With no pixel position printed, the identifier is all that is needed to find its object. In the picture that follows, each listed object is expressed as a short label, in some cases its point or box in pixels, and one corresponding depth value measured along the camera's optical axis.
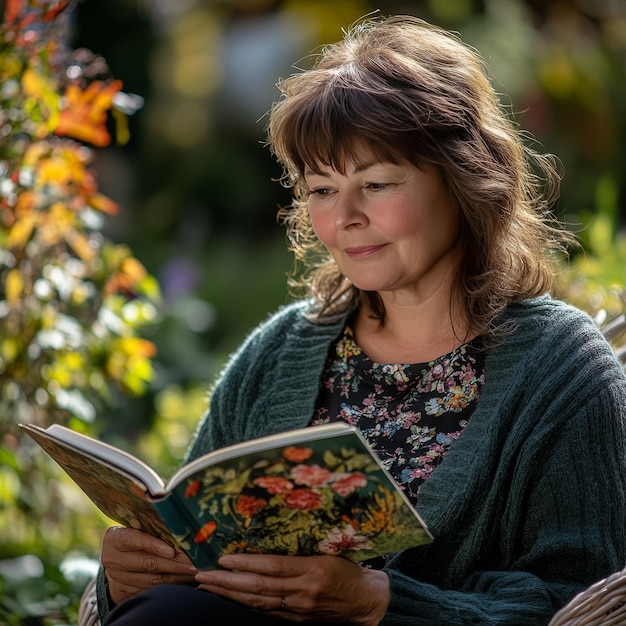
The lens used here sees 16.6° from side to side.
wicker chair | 3.35
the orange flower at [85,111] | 5.64
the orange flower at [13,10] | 5.47
